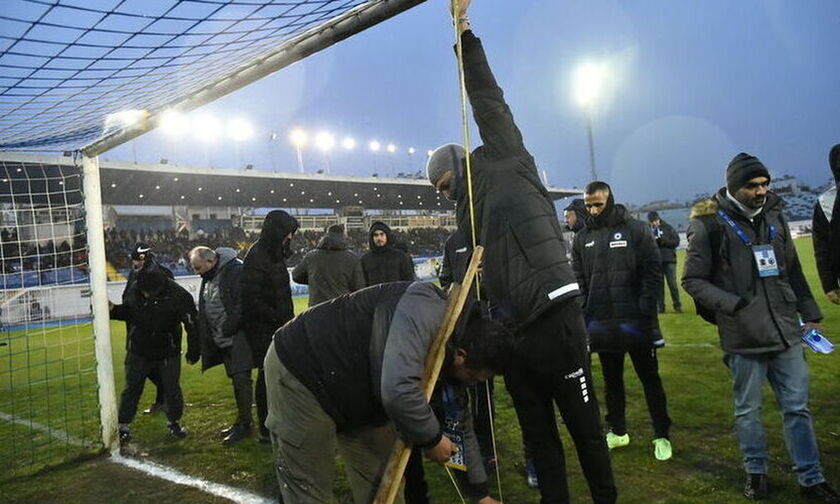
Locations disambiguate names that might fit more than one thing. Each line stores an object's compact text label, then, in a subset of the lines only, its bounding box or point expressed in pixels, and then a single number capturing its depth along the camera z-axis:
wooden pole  1.97
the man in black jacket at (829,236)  3.57
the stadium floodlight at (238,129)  35.33
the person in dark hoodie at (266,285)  4.73
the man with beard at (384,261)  5.70
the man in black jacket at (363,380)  1.89
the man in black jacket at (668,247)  9.97
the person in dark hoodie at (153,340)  5.23
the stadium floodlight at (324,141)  39.55
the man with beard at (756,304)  3.05
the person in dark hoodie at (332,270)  4.98
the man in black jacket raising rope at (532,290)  2.46
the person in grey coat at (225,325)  5.01
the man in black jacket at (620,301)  3.81
